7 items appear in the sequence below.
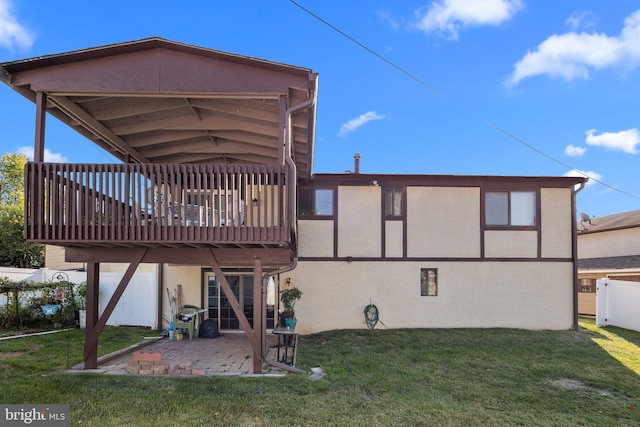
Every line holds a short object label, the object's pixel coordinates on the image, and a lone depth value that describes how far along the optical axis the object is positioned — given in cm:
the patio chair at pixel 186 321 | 955
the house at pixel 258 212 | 591
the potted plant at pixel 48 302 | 1007
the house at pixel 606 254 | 1508
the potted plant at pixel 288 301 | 979
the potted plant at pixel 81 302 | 1048
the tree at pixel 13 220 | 2262
